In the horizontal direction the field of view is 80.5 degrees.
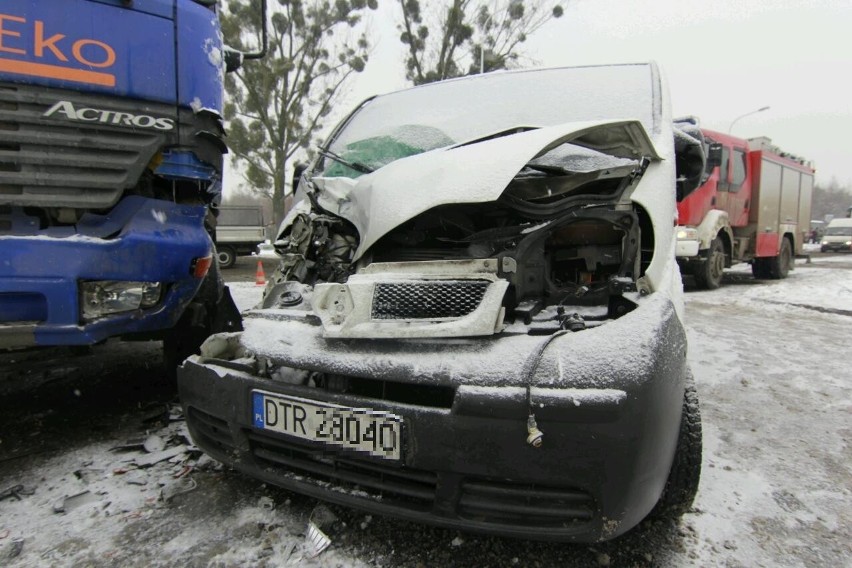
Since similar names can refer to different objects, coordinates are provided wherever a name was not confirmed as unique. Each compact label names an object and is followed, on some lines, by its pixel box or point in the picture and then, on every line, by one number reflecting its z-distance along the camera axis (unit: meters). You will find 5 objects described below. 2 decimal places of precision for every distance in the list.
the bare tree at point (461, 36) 19.34
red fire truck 8.41
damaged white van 1.33
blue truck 2.04
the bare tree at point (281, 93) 20.45
